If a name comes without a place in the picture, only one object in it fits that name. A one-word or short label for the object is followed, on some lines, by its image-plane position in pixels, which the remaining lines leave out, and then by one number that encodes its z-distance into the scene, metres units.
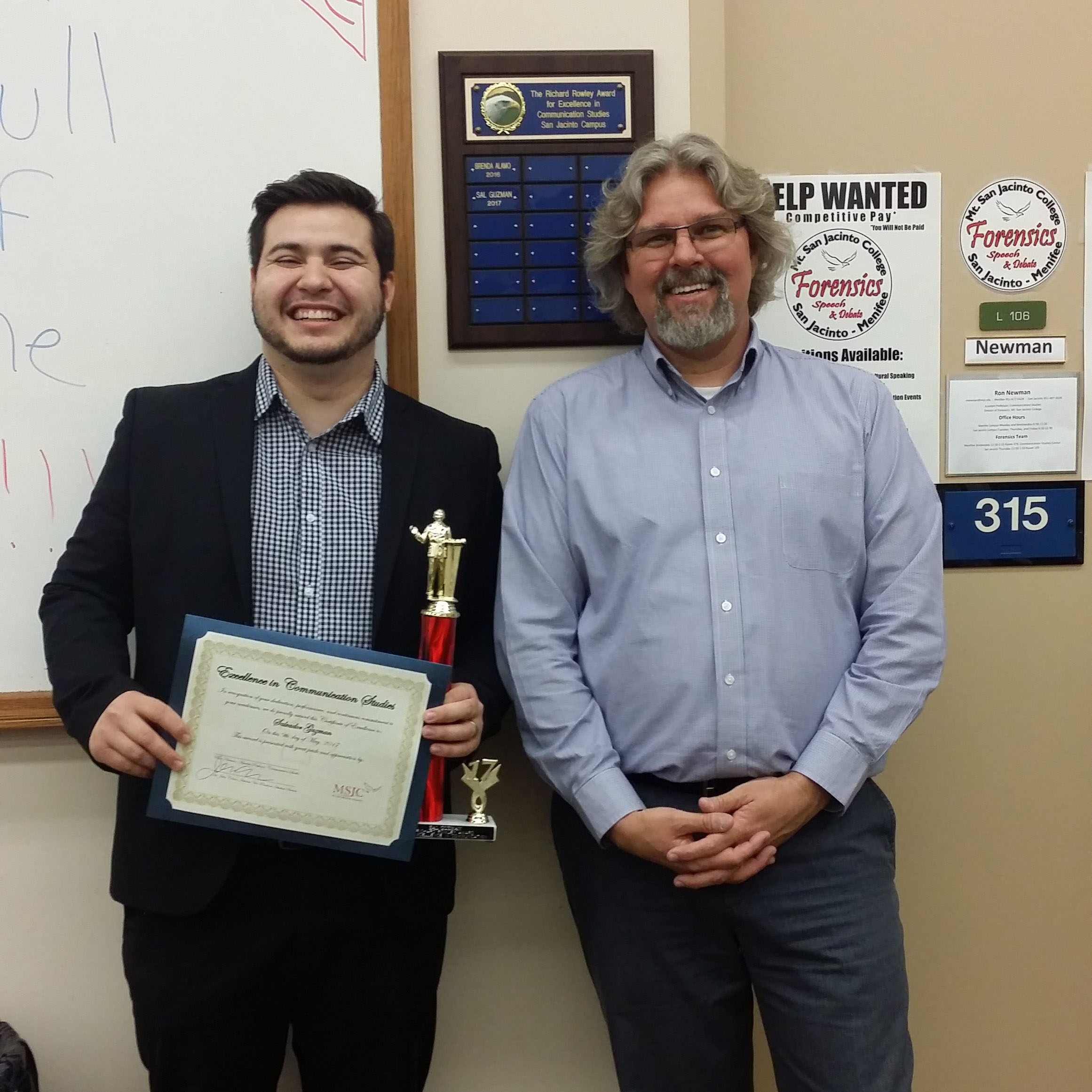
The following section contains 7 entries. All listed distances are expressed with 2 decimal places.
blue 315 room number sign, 1.55
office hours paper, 1.53
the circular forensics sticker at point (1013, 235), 1.51
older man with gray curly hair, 1.10
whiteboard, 1.31
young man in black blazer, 1.13
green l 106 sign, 1.52
